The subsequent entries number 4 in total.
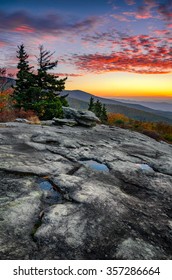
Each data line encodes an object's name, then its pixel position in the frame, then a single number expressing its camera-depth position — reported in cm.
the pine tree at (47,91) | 2303
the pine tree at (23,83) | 2618
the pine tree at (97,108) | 6606
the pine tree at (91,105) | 6399
